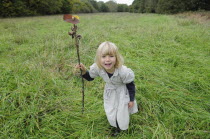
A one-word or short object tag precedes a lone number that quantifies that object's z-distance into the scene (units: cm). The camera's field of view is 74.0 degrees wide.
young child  137
